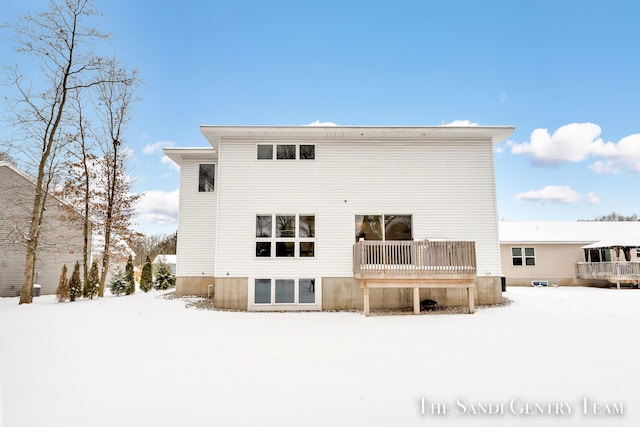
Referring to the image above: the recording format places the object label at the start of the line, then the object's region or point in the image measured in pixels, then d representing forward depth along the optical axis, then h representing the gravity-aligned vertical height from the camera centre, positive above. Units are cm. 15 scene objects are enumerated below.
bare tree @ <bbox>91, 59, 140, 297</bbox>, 1622 +429
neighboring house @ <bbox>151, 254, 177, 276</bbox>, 3576 +2
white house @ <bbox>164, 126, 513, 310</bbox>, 1095 +169
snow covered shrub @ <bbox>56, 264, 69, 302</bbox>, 1287 -115
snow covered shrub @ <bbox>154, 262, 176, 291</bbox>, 1838 -100
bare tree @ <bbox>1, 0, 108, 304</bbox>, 1251 +696
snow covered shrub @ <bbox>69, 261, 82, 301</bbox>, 1327 -100
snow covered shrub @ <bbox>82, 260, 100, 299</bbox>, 1406 -100
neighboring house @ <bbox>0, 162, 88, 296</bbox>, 1470 +105
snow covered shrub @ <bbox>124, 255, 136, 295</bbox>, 1609 -87
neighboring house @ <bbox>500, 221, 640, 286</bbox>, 1928 +1
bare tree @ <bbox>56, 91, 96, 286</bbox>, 1547 +376
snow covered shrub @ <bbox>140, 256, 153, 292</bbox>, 1694 -87
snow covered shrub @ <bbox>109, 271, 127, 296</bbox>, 1595 -116
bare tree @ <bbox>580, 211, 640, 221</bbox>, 4291 +494
